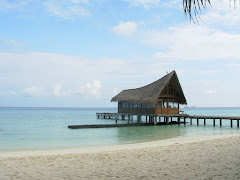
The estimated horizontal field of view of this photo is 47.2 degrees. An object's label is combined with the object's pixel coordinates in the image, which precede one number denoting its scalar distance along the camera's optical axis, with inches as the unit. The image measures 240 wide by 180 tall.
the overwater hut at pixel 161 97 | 1102.3
